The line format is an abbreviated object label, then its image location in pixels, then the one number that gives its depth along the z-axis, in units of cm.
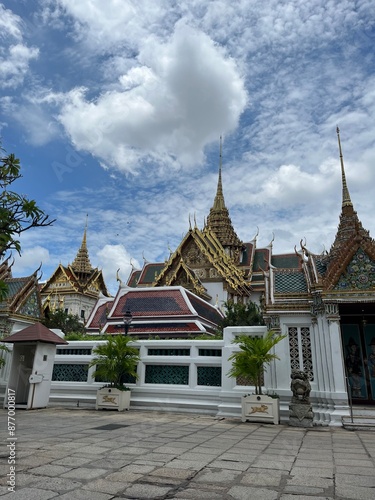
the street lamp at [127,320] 1185
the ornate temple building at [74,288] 4566
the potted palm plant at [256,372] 874
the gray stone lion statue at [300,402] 845
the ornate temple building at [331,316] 933
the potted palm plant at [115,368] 1034
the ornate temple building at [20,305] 1288
